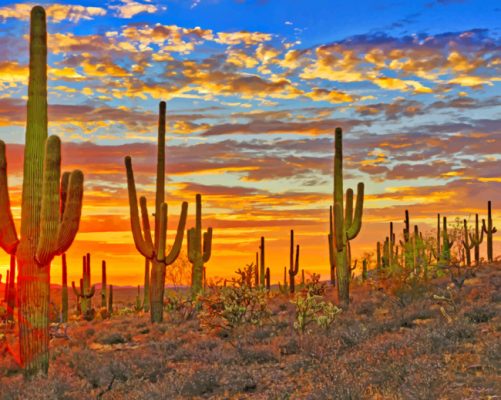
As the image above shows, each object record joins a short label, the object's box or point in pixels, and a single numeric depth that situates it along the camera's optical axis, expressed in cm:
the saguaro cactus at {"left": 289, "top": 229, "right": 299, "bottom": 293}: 4035
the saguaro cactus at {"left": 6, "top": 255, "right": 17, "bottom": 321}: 3234
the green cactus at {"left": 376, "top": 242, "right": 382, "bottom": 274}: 4947
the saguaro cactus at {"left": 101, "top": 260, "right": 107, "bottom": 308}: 4244
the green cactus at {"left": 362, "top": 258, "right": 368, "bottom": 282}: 4623
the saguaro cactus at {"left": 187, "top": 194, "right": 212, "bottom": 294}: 2955
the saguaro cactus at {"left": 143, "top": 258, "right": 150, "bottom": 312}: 3562
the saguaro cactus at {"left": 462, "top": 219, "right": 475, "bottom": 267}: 4632
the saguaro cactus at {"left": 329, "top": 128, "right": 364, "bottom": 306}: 2395
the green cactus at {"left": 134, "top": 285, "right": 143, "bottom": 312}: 3722
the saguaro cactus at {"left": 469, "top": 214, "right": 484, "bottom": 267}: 4750
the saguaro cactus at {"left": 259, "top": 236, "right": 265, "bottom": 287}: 4409
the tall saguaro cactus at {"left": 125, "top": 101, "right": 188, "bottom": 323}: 2312
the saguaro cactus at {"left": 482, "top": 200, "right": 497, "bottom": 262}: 4862
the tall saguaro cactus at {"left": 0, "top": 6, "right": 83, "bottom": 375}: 1300
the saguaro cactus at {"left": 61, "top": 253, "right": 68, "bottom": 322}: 3466
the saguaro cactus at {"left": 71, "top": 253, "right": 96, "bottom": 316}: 3691
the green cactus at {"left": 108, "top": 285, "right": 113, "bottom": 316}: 3612
